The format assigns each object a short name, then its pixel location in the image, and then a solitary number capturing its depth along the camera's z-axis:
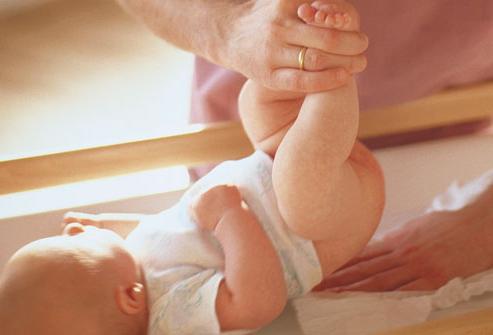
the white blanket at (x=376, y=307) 1.42
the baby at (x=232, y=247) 1.33
